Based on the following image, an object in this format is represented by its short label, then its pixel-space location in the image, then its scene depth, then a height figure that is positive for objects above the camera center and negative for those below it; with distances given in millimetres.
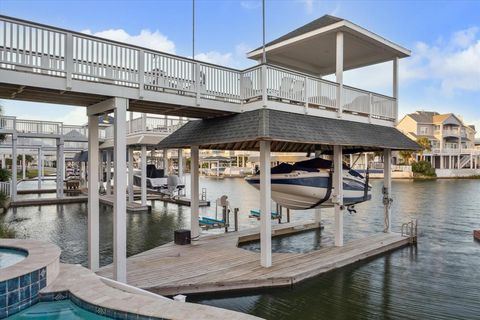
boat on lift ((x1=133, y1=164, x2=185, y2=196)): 26666 -1630
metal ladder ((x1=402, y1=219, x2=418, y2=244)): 13072 -2881
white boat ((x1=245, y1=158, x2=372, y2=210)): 11453 -781
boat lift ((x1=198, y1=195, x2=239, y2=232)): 13508 -2516
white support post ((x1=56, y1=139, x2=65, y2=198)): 24680 -392
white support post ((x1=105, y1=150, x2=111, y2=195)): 25500 -475
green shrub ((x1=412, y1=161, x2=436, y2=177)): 59312 -980
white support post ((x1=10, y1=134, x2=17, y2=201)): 22453 -443
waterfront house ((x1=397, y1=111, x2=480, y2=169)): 65750 +5399
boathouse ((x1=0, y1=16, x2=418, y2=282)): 6750 +1770
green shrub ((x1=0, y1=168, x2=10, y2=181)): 24622 -1005
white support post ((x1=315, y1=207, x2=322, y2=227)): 16159 -2638
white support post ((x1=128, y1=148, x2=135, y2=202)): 22281 -881
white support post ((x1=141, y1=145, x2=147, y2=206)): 20467 -688
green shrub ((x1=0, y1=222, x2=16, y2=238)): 11227 -2488
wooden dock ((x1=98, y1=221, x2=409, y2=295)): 7800 -2803
